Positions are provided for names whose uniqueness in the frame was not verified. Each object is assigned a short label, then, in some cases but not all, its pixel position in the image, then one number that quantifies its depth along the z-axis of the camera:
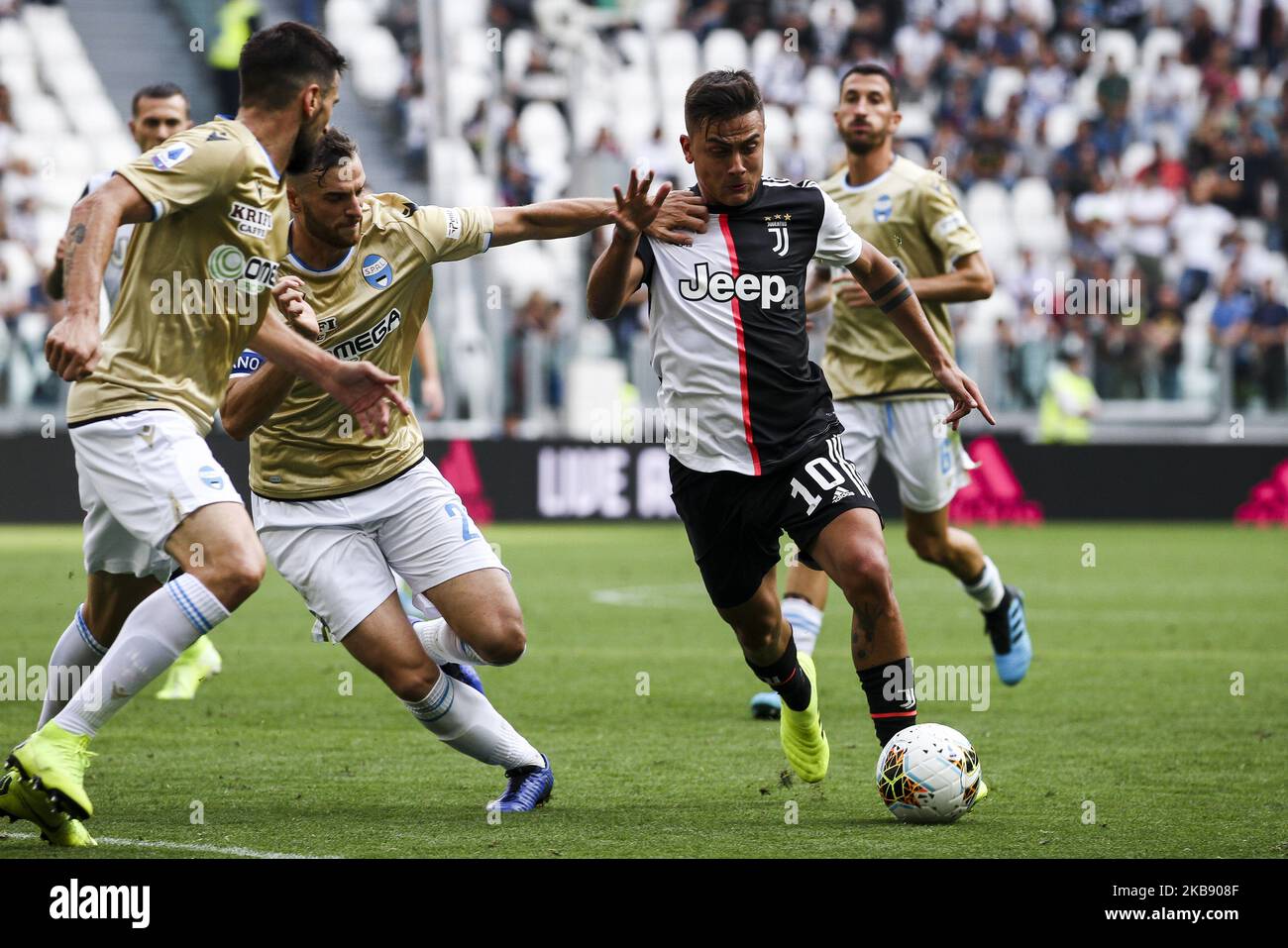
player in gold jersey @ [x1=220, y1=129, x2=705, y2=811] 6.03
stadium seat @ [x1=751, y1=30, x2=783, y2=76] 27.47
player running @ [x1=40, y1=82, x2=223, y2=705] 8.25
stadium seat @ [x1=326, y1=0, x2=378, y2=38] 26.03
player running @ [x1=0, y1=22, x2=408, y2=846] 5.21
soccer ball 5.77
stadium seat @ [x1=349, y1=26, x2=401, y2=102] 26.02
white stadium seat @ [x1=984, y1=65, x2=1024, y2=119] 26.97
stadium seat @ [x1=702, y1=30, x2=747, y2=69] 27.88
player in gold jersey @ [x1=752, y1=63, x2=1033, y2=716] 8.85
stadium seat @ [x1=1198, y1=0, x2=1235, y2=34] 27.75
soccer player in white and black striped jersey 6.09
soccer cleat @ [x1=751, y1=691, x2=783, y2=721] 8.41
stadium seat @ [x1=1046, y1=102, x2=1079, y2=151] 26.58
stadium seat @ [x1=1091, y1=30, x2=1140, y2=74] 27.52
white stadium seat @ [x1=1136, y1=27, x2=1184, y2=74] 27.73
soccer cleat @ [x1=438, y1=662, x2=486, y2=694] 6.38
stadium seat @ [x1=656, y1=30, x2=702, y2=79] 27.78
